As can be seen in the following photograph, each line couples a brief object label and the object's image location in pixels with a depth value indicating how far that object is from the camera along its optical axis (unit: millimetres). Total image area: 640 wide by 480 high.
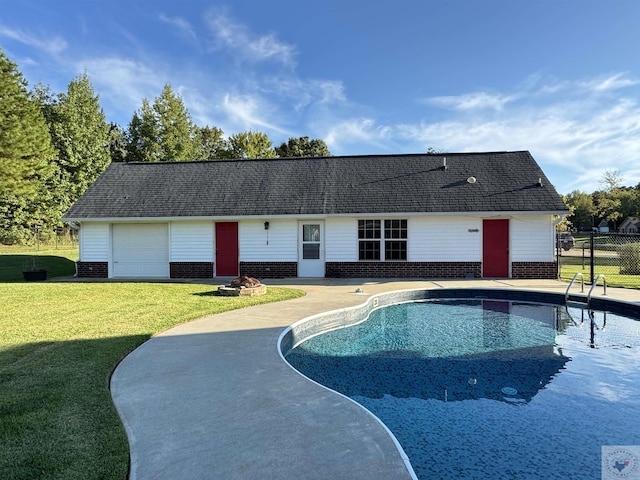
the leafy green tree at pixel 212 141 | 47962
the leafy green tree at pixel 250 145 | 43281
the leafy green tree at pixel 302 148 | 46844
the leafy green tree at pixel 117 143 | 40188
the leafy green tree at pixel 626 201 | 53156
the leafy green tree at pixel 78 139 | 33812
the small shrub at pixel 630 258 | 16797
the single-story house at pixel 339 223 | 15242
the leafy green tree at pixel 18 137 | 26031
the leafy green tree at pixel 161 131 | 39062
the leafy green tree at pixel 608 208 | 51750
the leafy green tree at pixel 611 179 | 57031
